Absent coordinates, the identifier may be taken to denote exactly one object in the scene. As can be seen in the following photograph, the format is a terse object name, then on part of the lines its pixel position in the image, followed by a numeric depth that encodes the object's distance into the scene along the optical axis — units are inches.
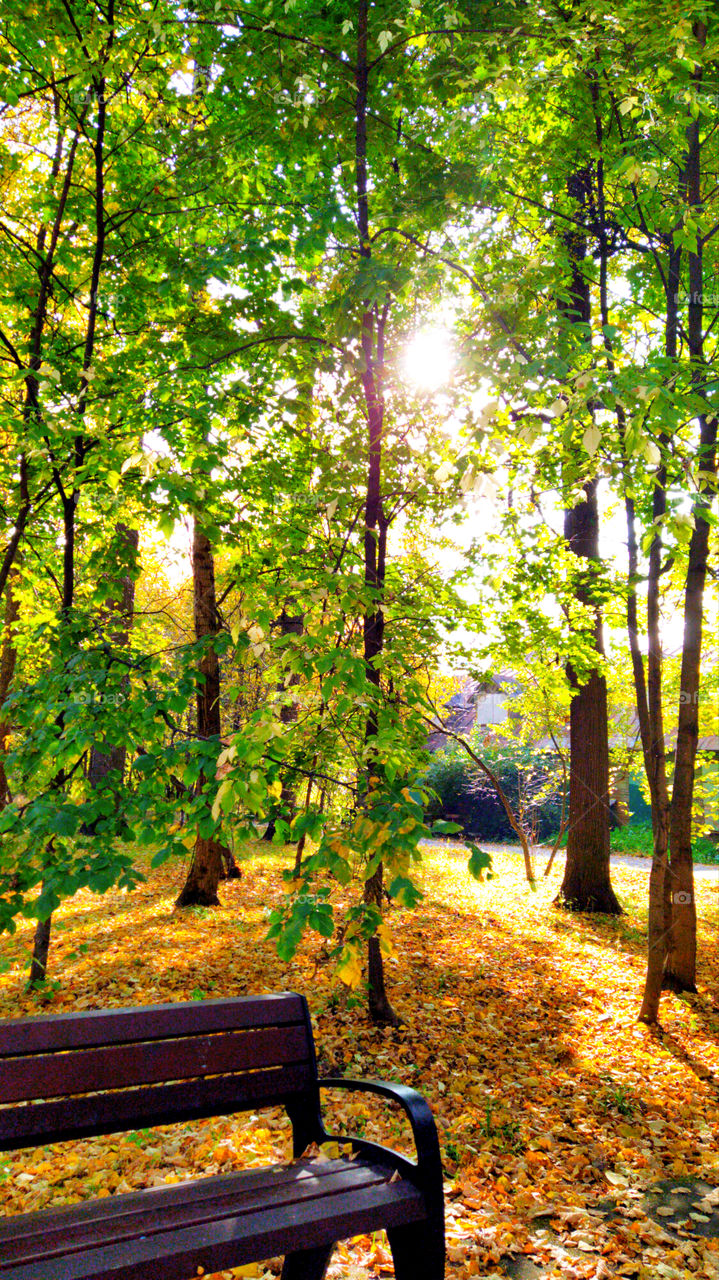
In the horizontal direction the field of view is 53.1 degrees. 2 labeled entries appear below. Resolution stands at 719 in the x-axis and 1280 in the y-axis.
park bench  65.1
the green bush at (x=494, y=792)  717.3
